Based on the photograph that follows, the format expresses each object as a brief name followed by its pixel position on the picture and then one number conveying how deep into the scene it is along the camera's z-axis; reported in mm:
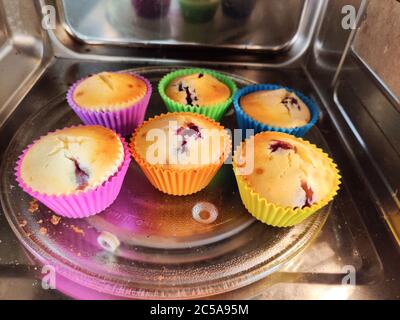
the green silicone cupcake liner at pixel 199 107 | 250
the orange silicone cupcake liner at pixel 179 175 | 200
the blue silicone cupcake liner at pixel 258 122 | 238
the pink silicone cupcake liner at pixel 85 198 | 184
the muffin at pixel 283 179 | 189
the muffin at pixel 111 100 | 237
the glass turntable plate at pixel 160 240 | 177
